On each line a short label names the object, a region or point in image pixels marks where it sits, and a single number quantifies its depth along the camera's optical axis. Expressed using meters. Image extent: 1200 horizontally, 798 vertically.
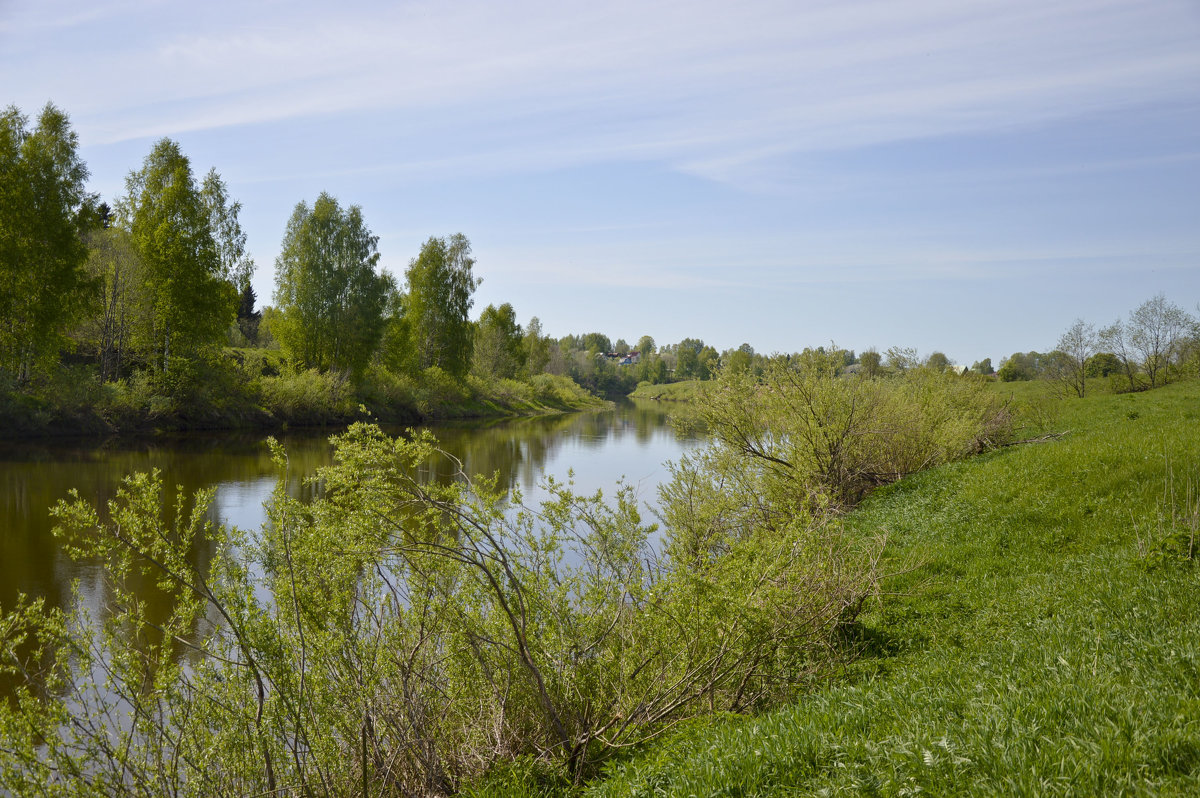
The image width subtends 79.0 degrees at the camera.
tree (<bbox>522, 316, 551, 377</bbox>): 80.75
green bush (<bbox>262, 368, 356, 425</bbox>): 36.66
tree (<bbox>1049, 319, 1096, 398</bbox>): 41.97
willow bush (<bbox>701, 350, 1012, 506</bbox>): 14.29
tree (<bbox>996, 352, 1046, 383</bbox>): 63.72
